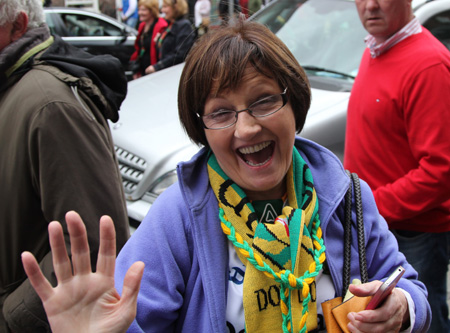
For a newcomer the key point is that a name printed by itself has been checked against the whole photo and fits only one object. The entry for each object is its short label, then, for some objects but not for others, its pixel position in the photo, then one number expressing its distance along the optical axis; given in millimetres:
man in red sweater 2354
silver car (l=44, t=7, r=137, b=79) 9672
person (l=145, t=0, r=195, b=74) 7066
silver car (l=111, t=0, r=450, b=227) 3682
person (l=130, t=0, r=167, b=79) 7535
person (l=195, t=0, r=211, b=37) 10214
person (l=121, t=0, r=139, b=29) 14918
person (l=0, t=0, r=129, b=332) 1999
